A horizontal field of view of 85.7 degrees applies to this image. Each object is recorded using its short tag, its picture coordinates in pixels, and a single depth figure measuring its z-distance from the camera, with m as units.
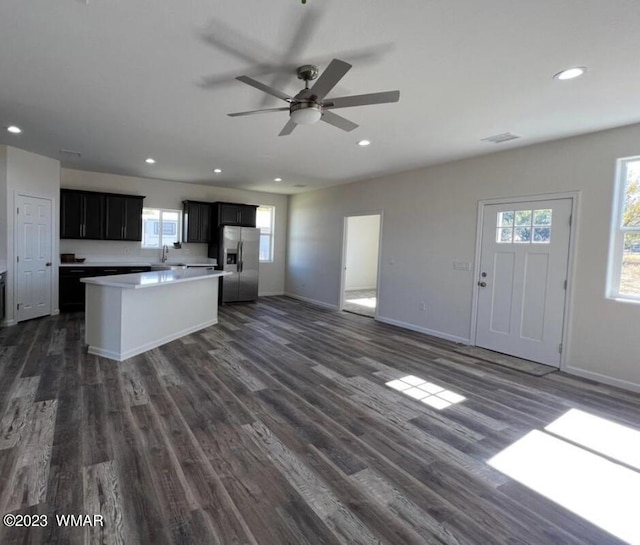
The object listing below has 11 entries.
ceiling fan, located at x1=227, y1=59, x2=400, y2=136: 2.25
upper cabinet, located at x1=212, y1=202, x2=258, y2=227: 7.77
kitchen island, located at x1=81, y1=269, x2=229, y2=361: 3.89
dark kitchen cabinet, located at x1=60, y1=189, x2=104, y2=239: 6.29
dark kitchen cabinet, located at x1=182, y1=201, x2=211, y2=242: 7.58
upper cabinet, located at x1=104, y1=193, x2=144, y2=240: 6.68
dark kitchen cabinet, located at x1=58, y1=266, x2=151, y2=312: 6.16
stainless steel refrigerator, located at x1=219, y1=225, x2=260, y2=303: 7.70
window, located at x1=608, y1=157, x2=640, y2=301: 3.59
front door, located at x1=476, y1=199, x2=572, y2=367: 4.13
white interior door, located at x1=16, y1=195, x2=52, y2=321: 5.25
